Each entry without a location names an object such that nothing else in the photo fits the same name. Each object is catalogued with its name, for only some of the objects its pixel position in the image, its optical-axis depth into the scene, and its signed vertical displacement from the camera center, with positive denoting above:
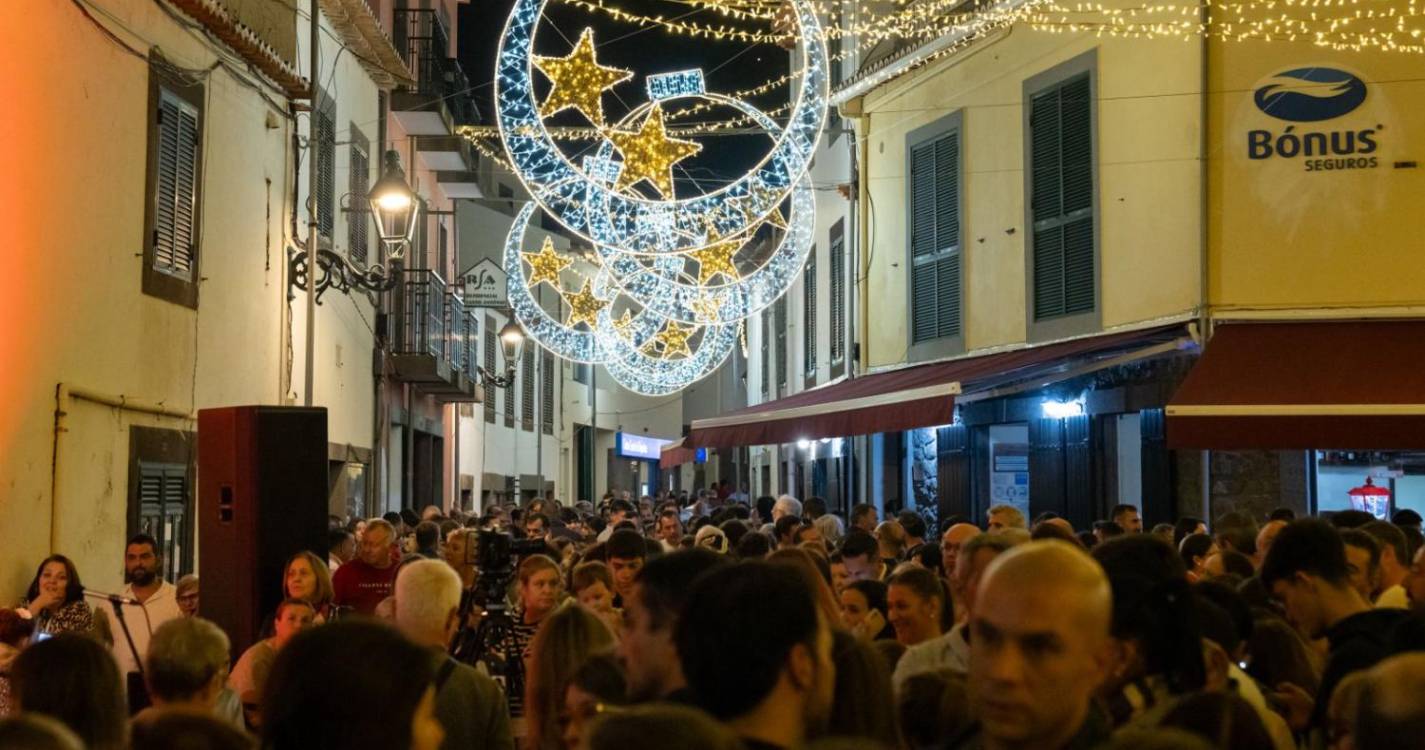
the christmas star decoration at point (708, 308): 24.97 +2.80
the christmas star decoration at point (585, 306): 25.70 +2.80
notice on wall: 20.27 +0.33
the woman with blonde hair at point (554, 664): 5.36 -0.49
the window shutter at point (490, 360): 38.03 +3.05
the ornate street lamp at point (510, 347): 30.58 +2.72
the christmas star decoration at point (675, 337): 29.31 +2.70
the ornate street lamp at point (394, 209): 16.50 +2.74
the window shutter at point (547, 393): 47.03 +2.88
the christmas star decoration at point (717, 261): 20.66 +2.78
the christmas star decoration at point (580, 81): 13.44 +3.17
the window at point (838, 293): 26.08 +3.09
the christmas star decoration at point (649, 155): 13.88 +2.70
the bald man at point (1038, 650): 3.67 -0.30
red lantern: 15.88 +0.04
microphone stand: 9.73 -0.60
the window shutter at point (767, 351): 38.58 +3.26
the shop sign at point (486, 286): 28.59 +3.48
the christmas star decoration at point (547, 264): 25.72 +3.44
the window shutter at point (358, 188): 21.89 +3.85
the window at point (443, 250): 30.11 +4.27
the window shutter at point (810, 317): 30.70 +3.21
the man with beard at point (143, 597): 10.61 -0.58
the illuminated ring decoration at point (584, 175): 13.35 +2.89
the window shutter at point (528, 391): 44.09 +2.73
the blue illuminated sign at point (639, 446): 54.88 +1.74
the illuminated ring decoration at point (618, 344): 26.72 +2.74
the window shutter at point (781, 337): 35.94 +3.32
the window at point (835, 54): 25.02 +6.32
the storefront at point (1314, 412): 13.31 +0.68
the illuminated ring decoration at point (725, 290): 22.64 +3.11
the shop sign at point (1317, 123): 15.26 +3.26
